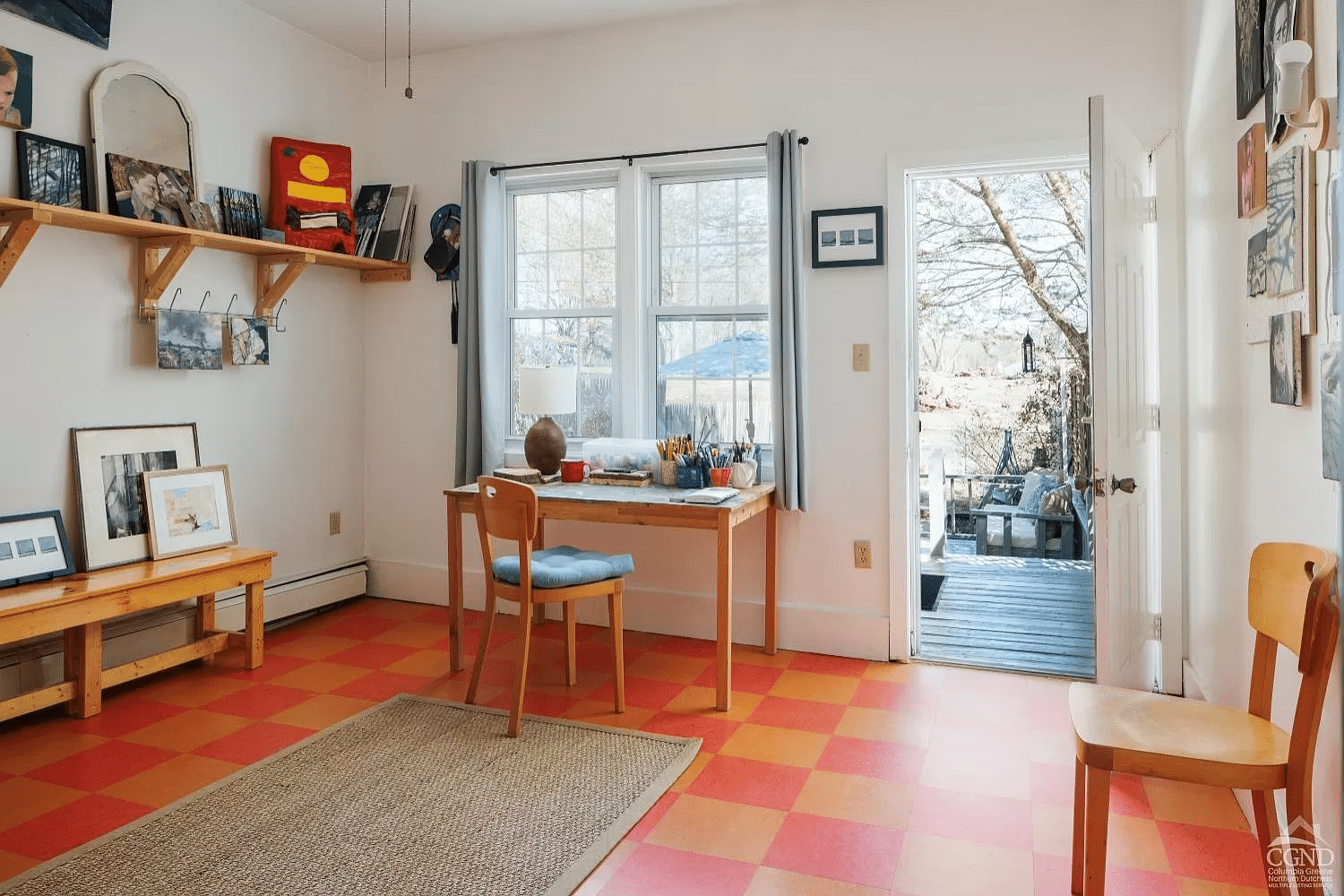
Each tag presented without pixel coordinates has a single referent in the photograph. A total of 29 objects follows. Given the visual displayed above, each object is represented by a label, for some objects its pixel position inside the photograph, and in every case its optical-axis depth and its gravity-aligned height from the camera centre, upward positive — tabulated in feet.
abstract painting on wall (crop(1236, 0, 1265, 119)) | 7.24 +3.24
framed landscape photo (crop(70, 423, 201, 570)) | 10.73 -0.47
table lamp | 12.15 +0.55
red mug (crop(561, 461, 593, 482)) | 12.44 -0.41
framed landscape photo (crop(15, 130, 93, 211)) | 10.04 +3.23
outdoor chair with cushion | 20.48 -2.04
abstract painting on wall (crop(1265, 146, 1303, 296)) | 6.29 +1.55
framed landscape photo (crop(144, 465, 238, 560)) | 11.39 -0.85
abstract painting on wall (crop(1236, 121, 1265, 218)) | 7.18 +2.22
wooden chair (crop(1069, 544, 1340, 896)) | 5.24 -1.97
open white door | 8.41 +0.34
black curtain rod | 12.99 +4.31
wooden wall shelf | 9.56 +2.62
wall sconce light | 5.34 +2.21
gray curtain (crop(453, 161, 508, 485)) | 13.64 +1.78
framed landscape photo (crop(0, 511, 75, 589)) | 9.73 -1.13
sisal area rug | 6.70 -3.24
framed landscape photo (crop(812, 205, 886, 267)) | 11.90 +2.75
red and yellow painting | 13.32 +3.89
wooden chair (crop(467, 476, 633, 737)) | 9.36 -1.53
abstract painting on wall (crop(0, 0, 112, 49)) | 10.05 +5.10
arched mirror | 10.80 +4.25
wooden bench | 9.19 -1.77
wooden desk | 10.38 -0.91
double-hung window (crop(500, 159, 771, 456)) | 13.05 +2.27
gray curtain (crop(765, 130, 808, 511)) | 11.99 +1.71
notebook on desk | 10.59 -0.68
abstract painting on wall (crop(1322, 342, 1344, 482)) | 5.27 +0.12
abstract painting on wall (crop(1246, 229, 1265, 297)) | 7.18 +1.40
